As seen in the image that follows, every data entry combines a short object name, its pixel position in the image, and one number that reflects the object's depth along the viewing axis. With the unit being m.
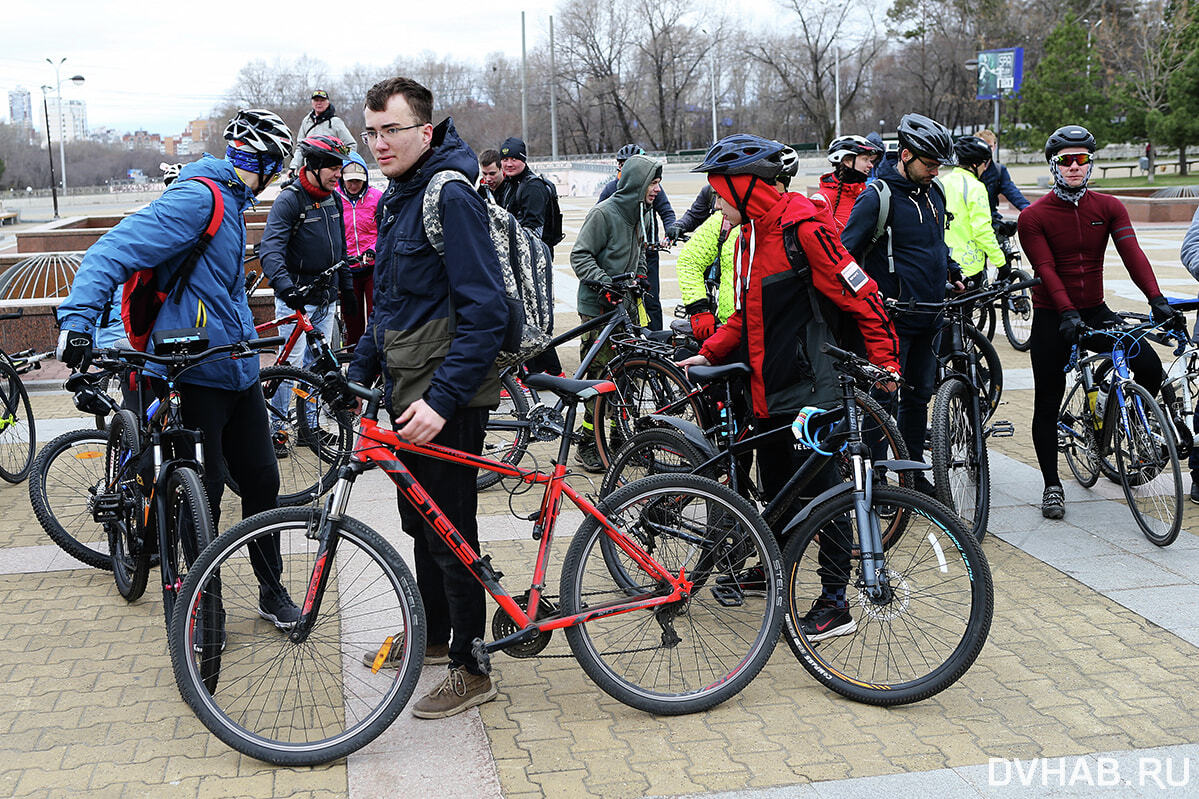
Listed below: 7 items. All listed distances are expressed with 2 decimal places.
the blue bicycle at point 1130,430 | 5.59
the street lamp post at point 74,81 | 55.66
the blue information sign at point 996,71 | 42.09
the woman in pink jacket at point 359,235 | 8.73
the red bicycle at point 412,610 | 3.61
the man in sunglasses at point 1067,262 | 5.87
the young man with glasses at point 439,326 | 3.58
